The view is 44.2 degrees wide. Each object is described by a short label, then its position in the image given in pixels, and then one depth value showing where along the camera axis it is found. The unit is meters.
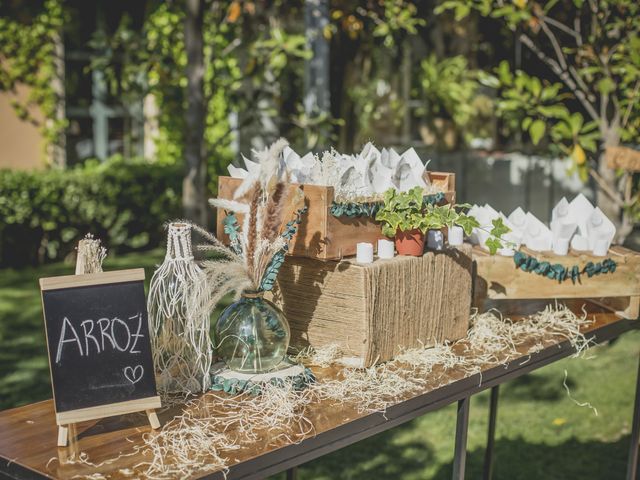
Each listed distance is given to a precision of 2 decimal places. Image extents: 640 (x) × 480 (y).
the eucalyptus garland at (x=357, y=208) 2.14
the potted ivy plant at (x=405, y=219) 2.23
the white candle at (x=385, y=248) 2.23
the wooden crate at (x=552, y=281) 2.70
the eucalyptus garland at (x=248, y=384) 1.94
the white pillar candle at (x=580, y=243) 2.84
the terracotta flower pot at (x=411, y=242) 2.25
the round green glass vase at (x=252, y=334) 1.97
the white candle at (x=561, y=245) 2.77
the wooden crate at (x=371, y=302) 2.14
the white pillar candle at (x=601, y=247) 2.79
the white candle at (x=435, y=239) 2.37
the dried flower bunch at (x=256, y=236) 1.91
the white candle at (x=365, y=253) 2.15
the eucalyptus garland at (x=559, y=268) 2.69
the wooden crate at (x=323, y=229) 2.12
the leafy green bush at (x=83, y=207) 7.04
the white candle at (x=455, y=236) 2.42
